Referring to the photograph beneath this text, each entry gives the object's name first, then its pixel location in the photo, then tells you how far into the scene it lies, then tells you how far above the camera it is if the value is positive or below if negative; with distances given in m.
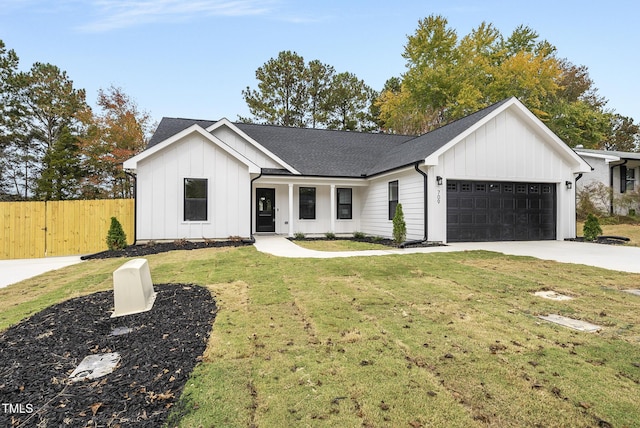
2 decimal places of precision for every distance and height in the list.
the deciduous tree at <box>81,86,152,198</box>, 21.97 +4.86
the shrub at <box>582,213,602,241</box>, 12.37 -0.58
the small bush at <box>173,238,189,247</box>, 11.06 -0.88
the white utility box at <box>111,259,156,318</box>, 4.25 -0.97
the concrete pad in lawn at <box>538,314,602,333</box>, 3.52 -1.20
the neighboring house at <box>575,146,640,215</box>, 19.12 +2.08
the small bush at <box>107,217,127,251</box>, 10.58 -0.65
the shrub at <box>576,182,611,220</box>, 18.78 +0.80
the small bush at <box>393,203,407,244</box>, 11.32 -0.40
